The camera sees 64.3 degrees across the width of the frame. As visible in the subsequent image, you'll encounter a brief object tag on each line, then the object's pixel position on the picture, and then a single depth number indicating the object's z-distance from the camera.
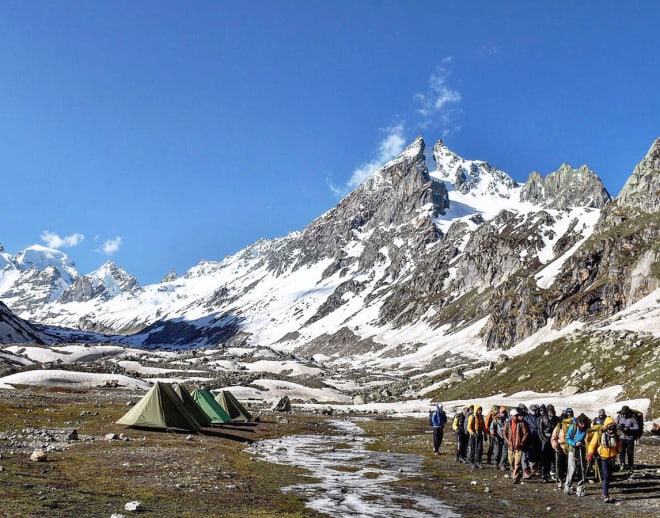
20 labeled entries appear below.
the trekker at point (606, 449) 21.23
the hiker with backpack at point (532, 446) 26.50
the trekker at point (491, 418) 31.70
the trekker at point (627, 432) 27.75
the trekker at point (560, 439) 24.12
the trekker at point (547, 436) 26.56
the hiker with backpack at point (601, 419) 23.61
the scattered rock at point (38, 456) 24.21
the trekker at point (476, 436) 31.77
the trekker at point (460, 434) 33.69
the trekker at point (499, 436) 30.35
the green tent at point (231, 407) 61.31
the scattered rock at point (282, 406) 84.50
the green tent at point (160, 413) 42.44
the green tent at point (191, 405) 50.31
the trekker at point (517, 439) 26.14
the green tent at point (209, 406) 57.38
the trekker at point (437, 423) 36.30
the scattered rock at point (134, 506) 16.25
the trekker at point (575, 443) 22.94
